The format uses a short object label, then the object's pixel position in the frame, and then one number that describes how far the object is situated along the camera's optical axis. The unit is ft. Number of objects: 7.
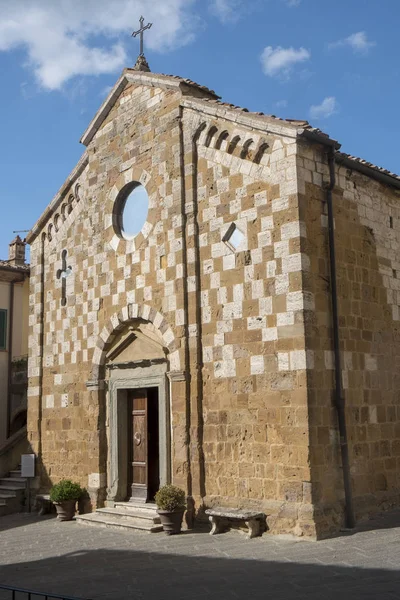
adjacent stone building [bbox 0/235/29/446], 61.52
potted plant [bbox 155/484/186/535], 31.35
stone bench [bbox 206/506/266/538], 28.94
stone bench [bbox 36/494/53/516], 41.83
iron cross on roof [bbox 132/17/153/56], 42.65
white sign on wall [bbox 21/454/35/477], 43.47
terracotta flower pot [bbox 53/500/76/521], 38.70
